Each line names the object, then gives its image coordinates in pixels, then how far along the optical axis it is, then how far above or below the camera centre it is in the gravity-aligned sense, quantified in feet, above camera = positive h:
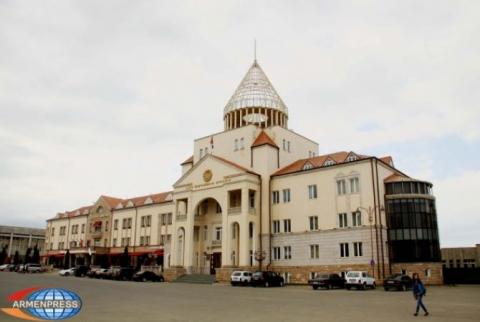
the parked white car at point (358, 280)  120.47 -4.25
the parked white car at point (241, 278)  137.08 -4.48
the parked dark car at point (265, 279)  134.82 -4.70
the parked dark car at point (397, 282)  115.75 -4.67
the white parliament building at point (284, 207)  140.56 +19.58
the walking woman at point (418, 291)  59.16 -3.50
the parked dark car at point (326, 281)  122.01 -4.66
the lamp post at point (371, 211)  137.08 +16.31
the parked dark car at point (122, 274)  173.10 -4.52
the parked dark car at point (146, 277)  163.43 -5.29
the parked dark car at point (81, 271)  201.16 -4.09
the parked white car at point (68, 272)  203.41 -4.61
